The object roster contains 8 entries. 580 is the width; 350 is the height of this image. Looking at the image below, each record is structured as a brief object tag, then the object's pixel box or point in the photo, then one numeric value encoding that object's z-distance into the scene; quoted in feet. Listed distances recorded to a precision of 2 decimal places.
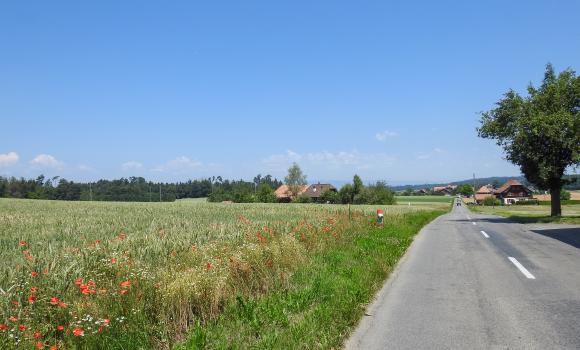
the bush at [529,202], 311.93
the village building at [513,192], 399.30
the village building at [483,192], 530.35
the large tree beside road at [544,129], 90.84
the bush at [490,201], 353.06
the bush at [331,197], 339.98
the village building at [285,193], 390.42
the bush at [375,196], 323.37
